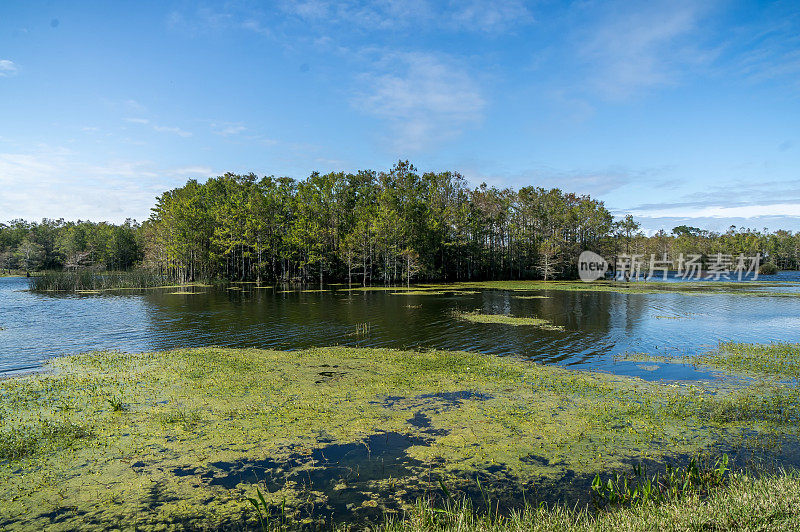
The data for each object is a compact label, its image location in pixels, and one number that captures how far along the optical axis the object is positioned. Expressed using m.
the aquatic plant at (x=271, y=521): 7.34
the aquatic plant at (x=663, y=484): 7.74
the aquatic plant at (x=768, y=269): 129.39
